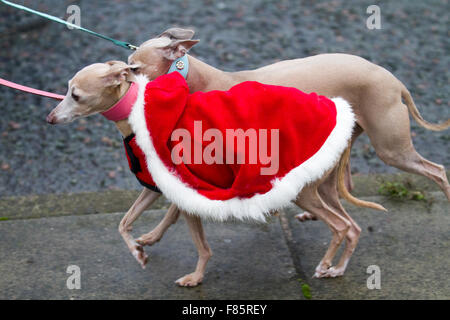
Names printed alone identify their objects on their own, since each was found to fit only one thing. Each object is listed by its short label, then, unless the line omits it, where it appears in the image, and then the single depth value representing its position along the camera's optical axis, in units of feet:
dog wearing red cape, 11.05
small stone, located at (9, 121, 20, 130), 19.34
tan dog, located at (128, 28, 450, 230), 12.85
